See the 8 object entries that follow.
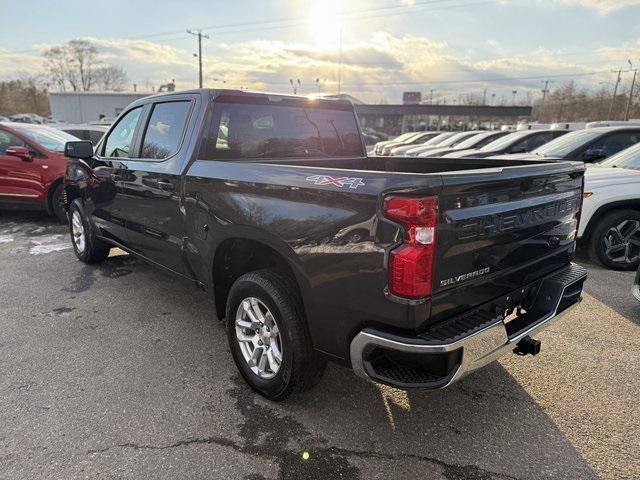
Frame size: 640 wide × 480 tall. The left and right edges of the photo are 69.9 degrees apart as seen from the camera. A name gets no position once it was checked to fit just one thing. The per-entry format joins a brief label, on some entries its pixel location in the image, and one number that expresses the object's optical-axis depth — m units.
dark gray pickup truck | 2.13
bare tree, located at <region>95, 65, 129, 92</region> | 97.19
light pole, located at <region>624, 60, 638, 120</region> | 67.50
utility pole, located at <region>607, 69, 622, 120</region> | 72.94
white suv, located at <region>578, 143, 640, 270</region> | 5.72
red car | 7.80
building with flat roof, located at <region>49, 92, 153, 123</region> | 55.41
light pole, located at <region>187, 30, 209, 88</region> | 53.07
